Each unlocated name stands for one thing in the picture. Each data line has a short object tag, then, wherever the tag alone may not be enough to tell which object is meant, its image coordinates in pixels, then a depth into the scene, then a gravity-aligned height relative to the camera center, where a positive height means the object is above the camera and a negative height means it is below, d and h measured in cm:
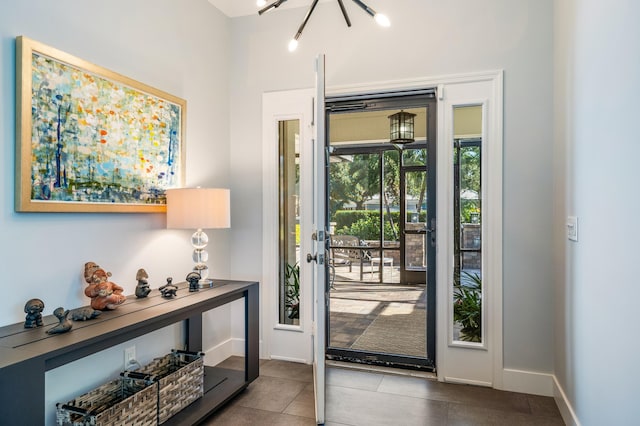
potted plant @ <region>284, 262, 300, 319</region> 338 -66
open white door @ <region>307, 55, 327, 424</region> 228 -18
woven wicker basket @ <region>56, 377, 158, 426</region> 178 -93
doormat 344 -116
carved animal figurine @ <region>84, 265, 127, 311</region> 198 -41
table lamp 253 +1
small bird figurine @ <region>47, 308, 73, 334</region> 168 -48
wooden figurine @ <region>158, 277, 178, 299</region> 236 -47
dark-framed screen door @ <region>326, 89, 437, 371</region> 316 -24
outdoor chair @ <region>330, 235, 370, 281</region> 480 -49
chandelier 215 +105
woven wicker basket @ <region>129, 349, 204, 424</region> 216 -97
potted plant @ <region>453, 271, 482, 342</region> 293 -70
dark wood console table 136 -55
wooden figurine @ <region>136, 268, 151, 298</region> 233 -43
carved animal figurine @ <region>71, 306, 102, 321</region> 186 -48
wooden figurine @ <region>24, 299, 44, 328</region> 174 -44
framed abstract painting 183 +38
